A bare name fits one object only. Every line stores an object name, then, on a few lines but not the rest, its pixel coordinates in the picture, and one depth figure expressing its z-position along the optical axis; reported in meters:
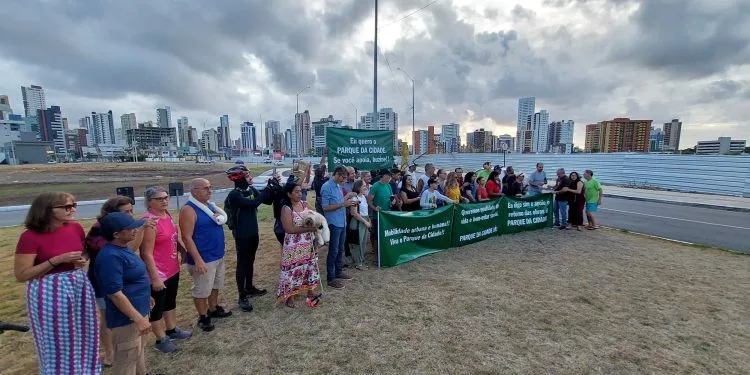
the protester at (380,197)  6.11
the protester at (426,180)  7.98
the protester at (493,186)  9.04
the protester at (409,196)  6.94
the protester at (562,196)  8.91
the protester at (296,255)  4.16
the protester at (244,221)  4.01
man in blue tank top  3.51
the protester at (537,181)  10.04
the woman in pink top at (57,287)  2.24
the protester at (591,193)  8.91
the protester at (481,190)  8.59
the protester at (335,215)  4.84
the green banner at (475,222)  7.26
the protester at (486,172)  9.63
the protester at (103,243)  2.77
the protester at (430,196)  6.92
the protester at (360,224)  5.57
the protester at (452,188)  7.53
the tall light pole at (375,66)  11.43
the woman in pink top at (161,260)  2.99
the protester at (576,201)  8.73
